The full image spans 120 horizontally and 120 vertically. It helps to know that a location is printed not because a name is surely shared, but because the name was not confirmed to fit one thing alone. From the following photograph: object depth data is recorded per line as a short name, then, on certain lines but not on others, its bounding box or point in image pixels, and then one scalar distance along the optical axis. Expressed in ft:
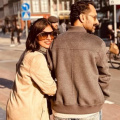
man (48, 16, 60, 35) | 20.60
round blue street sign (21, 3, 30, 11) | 65.80
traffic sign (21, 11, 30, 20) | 64.69
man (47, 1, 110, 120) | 8.00
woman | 8.42
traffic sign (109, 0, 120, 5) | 43.39
